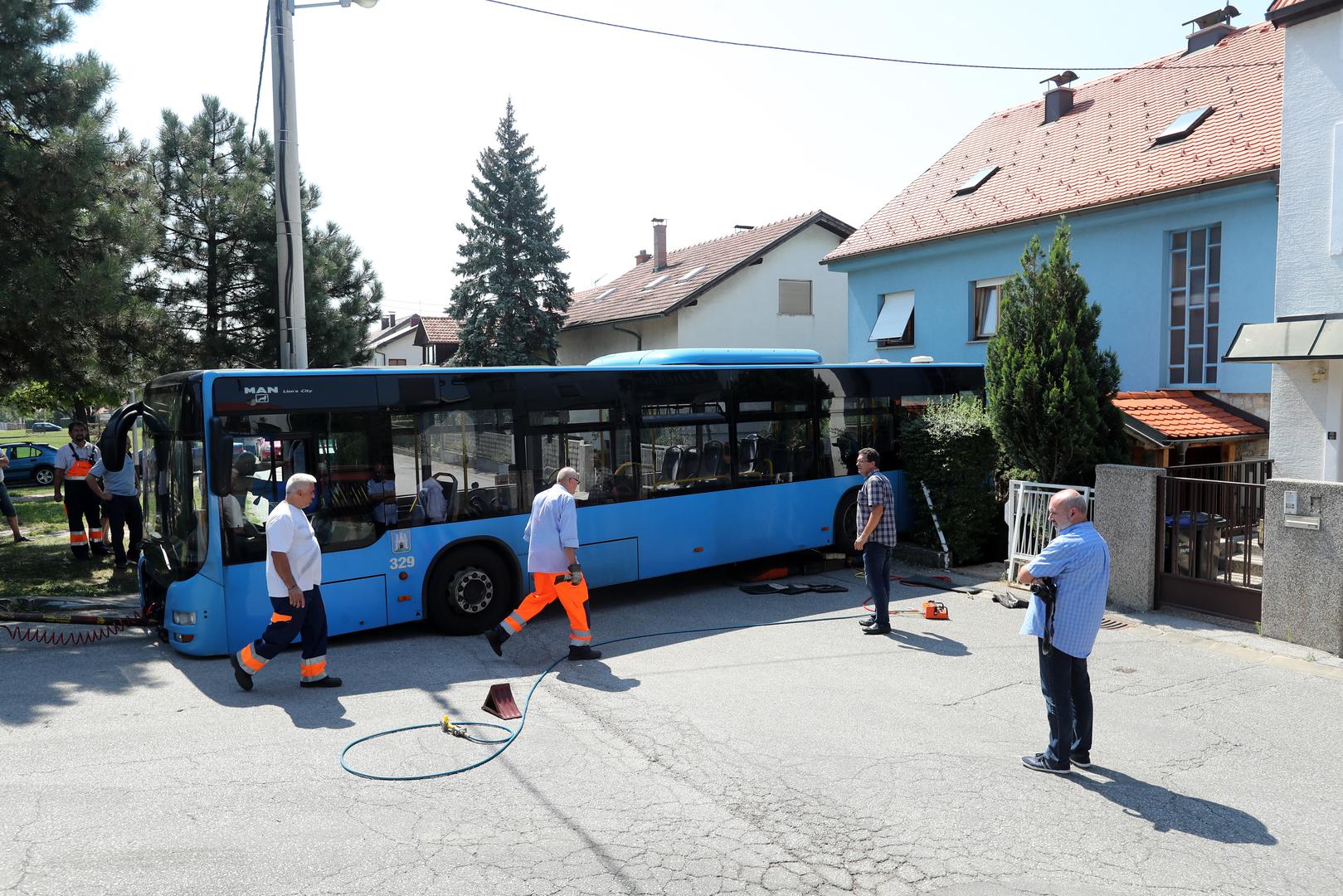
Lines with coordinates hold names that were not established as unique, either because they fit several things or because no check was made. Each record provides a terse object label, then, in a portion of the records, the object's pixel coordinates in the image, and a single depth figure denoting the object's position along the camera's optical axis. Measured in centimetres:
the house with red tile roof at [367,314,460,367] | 4662
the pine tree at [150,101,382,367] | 1594
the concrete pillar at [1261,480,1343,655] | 825
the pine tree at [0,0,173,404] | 1062
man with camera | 559
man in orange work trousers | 836
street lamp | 1120
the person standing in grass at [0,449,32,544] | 1511
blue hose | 574
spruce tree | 3306
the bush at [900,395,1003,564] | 1277
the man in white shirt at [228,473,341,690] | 715
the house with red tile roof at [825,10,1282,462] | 1406
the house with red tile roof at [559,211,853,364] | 2862
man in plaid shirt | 915
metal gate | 921
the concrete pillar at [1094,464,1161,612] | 988
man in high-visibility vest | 1334
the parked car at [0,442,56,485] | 3158
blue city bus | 824
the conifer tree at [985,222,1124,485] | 1116
